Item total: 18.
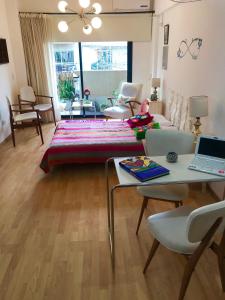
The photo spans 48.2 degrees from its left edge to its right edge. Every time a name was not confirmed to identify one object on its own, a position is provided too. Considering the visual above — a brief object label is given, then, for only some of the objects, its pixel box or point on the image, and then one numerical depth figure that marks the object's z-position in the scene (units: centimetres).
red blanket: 328
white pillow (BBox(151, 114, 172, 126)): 398
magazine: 162
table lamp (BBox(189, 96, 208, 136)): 269
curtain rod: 536
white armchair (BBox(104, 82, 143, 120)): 514
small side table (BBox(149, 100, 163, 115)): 496
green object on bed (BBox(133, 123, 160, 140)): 342
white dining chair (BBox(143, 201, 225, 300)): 120
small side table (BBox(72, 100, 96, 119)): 566
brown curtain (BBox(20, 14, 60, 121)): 516
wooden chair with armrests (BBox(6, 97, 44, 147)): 438
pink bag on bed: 452
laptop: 172
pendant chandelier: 367
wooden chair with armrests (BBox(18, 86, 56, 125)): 514
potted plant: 602
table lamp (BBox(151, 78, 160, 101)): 490
